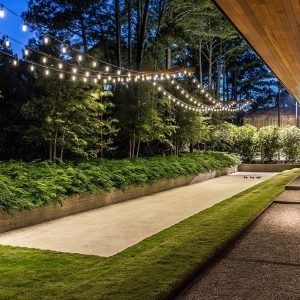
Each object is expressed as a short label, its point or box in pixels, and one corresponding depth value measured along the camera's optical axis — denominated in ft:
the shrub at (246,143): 57.85
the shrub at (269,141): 56.46
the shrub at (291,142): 54.99
